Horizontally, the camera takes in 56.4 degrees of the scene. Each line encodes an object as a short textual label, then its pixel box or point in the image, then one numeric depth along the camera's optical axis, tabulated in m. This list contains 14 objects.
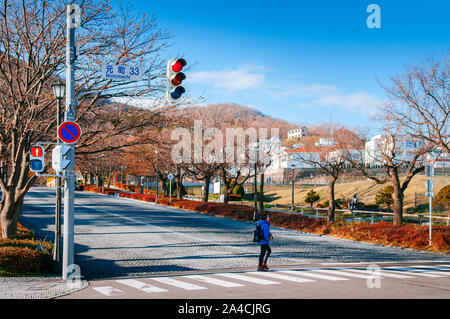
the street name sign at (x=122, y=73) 12.45
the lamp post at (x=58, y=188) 13.34
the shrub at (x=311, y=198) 51.28
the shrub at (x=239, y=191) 69.72
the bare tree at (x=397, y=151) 23.48
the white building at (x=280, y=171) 88.75
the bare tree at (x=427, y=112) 21.14
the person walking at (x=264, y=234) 12.76
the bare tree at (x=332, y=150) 28.14
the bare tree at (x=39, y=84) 16.16
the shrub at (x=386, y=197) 44.80
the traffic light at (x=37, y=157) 12.07
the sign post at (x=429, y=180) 18.80
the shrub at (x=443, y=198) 37.42
